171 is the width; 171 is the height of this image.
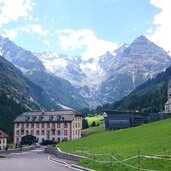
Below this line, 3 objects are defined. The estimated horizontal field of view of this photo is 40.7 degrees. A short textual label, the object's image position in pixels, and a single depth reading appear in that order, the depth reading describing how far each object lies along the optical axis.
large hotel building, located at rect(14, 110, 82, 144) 95.89
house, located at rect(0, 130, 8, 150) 90.39
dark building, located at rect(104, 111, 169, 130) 79.50
